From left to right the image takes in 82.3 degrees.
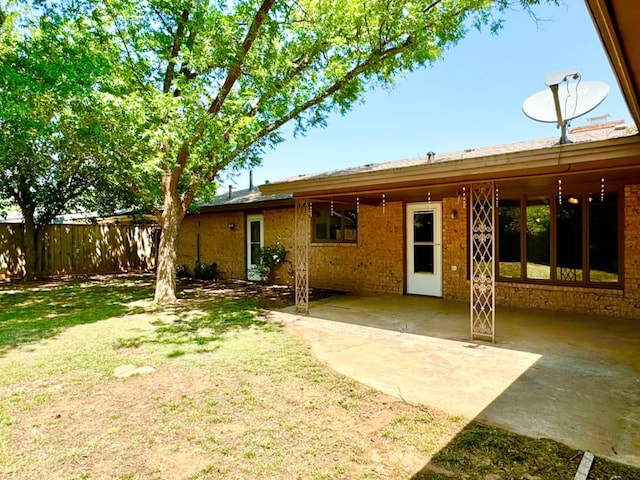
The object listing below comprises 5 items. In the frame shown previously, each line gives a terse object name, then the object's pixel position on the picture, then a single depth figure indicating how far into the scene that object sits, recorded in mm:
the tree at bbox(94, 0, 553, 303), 6773
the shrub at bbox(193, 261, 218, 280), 13039
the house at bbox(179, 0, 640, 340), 4273
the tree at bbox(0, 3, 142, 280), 5801
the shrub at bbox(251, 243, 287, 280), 11078
